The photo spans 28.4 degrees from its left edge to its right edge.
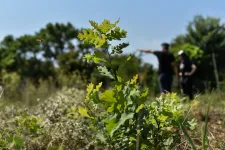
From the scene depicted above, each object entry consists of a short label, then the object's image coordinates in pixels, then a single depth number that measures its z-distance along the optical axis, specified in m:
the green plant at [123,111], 1.87
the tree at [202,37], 35.00
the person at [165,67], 8.77
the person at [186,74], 9.32
